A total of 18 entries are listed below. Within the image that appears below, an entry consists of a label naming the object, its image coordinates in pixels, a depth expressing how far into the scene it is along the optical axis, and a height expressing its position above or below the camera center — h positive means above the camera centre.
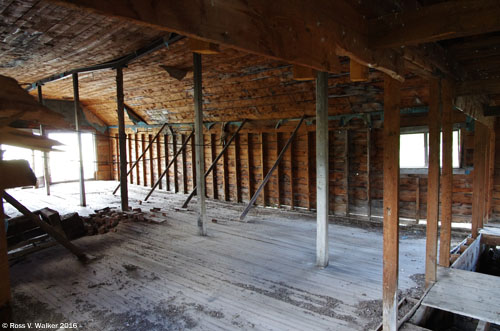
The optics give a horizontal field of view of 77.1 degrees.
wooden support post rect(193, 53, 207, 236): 5.41 -0.06
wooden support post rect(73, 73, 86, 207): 7.64 +0.18
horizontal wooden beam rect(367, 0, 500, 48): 1.62 +0.68
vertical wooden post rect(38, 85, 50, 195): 9.46 -0.63
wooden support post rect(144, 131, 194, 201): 8.62 +0.42
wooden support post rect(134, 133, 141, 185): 11.34 -0.57
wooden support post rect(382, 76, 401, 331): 2.32 -0.34
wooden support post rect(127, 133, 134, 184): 11.64 -0.02
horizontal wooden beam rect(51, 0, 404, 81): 0.79 +0.43
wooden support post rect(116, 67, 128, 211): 7.17 -0.08
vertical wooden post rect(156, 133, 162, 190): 10.50 -0.09
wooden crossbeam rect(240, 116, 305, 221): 6.37 -0.44
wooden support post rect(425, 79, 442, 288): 3.08 -0.29
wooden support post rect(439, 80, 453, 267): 3.36 -0.33
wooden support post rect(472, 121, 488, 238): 4.72 -0.42
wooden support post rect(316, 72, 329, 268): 4.09 -0.24
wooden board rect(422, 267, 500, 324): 2.80 -1.47
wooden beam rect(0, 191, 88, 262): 4.44 -1.23
